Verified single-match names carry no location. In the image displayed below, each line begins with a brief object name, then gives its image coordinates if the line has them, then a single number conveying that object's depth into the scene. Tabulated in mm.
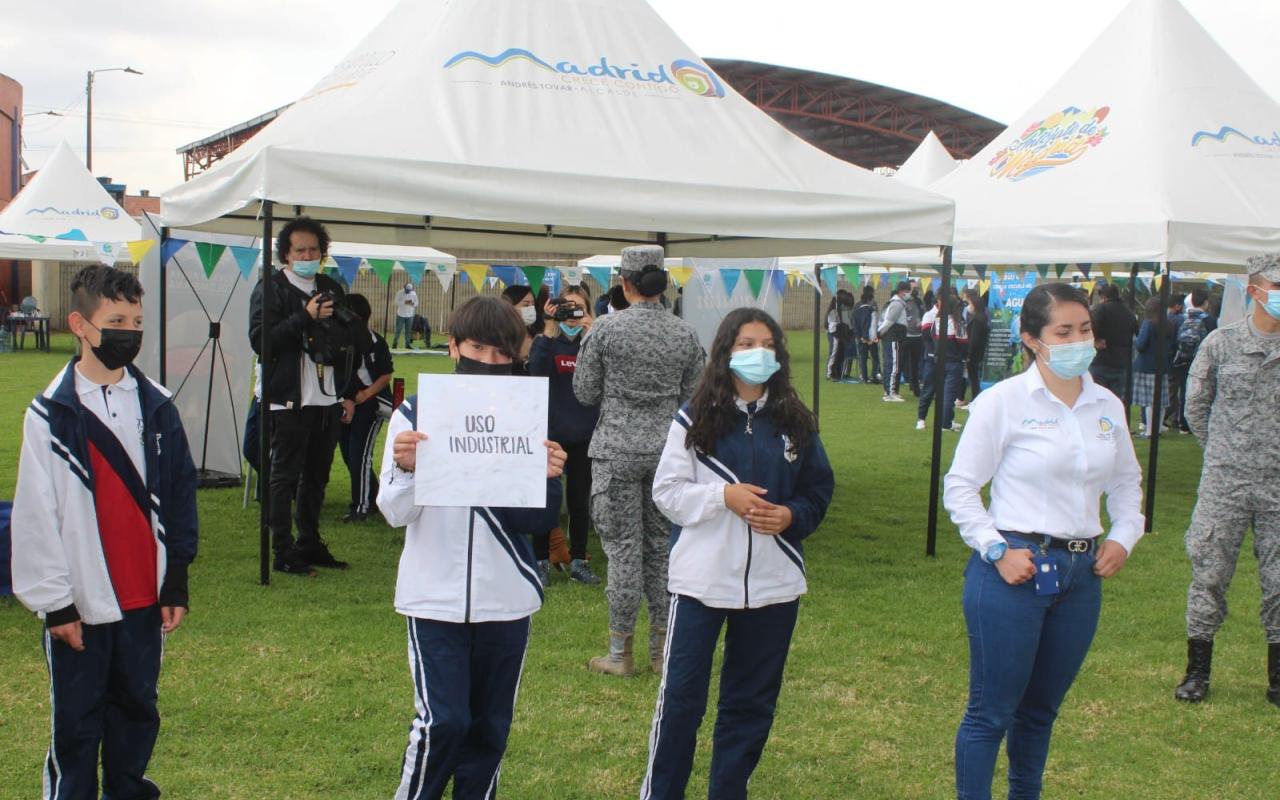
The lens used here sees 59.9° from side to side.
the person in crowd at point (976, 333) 15883
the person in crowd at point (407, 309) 26203
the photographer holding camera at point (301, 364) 6078
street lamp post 38469
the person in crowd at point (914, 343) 18297
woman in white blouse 3107
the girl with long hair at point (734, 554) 3291
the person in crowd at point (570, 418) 6270
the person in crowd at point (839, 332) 21750
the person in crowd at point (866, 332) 21219
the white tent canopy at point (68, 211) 20891
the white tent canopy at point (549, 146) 5797
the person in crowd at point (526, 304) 7816
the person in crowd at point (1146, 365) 14173
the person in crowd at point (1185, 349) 14352
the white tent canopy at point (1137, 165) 7727
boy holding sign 2930
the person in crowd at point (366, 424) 7675
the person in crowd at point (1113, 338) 11320
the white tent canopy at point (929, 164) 21203
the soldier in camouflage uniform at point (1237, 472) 4668
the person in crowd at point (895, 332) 18141
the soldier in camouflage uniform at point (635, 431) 4996
